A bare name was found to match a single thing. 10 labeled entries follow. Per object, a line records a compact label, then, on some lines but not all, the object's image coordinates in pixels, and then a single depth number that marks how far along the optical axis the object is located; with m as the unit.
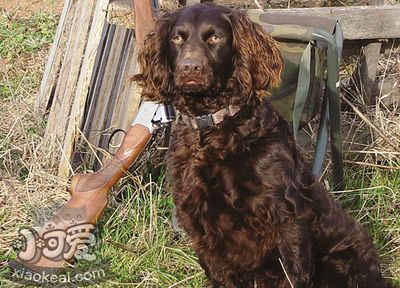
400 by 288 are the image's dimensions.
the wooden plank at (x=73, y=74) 4.67
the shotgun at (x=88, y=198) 3.86
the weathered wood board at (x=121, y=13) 4.07
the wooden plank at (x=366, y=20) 4.58
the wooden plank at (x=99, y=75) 4.57
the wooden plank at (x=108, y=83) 4.55
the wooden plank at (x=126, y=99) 4.29
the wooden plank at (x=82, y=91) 4.30
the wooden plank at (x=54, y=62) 5.79
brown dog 3.00
